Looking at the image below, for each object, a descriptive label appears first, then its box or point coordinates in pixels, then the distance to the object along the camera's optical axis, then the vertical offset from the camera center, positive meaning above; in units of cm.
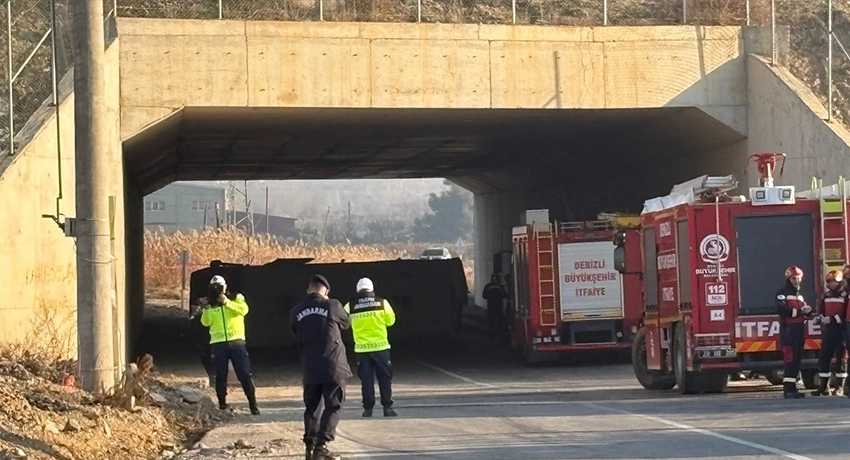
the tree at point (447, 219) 16538 +640
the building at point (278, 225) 14038 +555
